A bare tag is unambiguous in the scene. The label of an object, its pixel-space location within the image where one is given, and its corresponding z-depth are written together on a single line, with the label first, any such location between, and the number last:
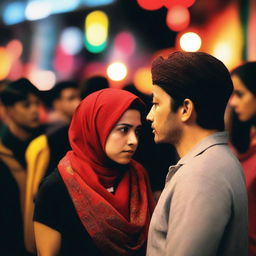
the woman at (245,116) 3.53
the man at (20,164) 3.75
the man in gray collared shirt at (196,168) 1.89
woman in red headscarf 2.62
